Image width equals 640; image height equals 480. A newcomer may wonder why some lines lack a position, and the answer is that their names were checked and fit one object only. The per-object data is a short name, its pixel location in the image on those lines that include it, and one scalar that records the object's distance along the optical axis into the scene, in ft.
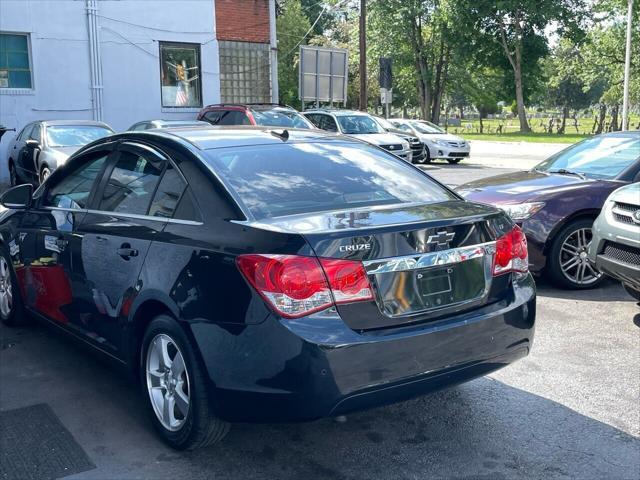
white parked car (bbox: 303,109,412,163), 61.87
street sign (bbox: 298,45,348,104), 74.64
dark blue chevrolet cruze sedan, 10.29
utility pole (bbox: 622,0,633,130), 91.23
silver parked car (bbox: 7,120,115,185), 42.39
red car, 54.24
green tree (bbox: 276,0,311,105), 169.78
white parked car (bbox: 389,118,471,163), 77.77
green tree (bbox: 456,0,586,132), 134.51
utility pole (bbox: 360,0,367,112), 89.30
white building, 62.64
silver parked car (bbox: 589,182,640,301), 17.93
